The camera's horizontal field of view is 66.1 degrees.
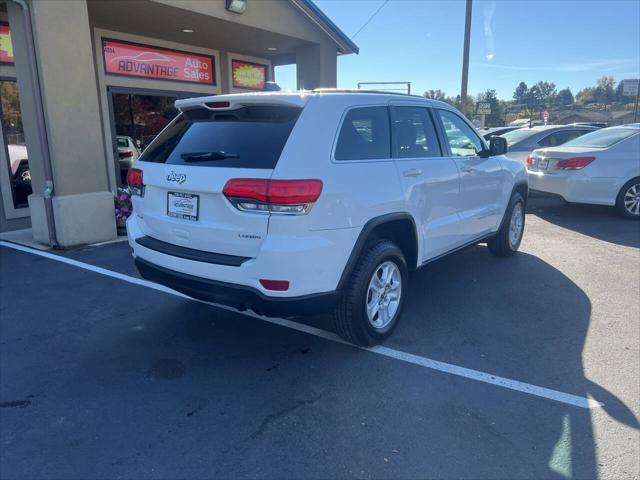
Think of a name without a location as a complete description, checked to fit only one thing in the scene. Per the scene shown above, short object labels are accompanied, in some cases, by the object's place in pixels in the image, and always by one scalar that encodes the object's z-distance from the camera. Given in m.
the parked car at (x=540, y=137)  10.75
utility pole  17.28
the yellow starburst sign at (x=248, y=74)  11.66
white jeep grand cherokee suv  3.07
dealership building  6.56
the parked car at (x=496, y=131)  13.43
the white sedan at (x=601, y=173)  8.36
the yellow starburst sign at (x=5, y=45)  7.83
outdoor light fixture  8.44
